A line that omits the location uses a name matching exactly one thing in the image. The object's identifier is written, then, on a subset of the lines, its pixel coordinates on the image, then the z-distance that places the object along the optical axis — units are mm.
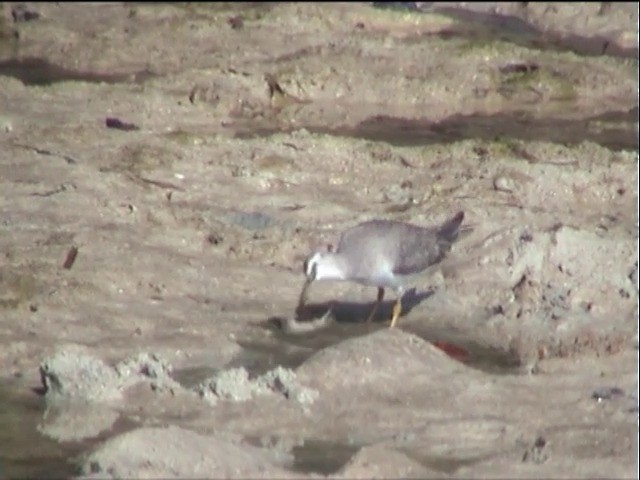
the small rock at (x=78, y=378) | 15039
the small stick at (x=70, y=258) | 18641
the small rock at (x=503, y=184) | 22703
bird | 18125
